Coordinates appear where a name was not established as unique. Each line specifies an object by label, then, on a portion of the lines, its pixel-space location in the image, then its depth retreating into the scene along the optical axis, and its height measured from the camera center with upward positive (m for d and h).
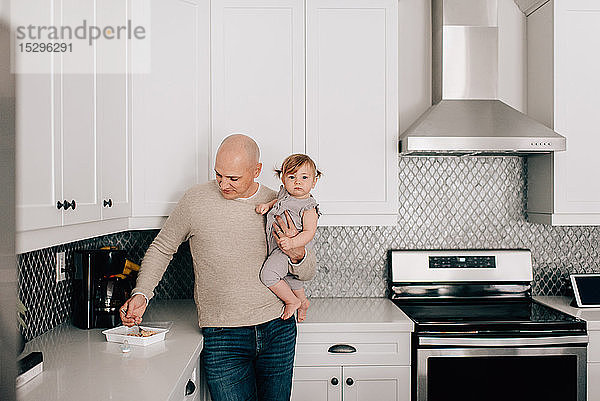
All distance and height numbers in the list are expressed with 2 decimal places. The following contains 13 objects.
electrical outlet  2.30 -0.29
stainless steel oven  2.54 -0.73
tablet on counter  2.91 -0.50
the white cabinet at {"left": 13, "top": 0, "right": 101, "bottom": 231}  1.34 +0.14
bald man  2.18 -0.30
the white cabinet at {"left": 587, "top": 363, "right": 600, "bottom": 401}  2.62 -0.84
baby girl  2.21 -0.08
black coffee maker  2.25 -0.37
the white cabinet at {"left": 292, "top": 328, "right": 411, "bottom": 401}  2.56 -0.76
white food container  2.05 -0.51
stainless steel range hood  2.82 +0.54
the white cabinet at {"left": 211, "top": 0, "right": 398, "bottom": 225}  2.74 +0.46
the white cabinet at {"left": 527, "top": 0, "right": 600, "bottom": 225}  2.85 +0.38
